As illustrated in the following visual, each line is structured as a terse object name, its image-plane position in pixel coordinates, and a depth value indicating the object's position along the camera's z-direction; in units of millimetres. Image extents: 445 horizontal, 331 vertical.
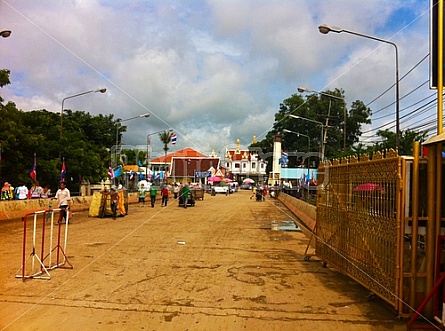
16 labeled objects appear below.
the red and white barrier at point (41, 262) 8156
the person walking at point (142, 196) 34103
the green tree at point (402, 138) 32244
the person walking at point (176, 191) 39831
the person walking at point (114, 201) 21562
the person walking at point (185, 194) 30069
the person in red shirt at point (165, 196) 31419
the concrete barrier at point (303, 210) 19483
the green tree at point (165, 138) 84062
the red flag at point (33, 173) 26812
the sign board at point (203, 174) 83938
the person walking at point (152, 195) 30844
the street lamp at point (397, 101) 17741
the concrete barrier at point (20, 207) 19938
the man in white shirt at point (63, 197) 15836
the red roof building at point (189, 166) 89575
